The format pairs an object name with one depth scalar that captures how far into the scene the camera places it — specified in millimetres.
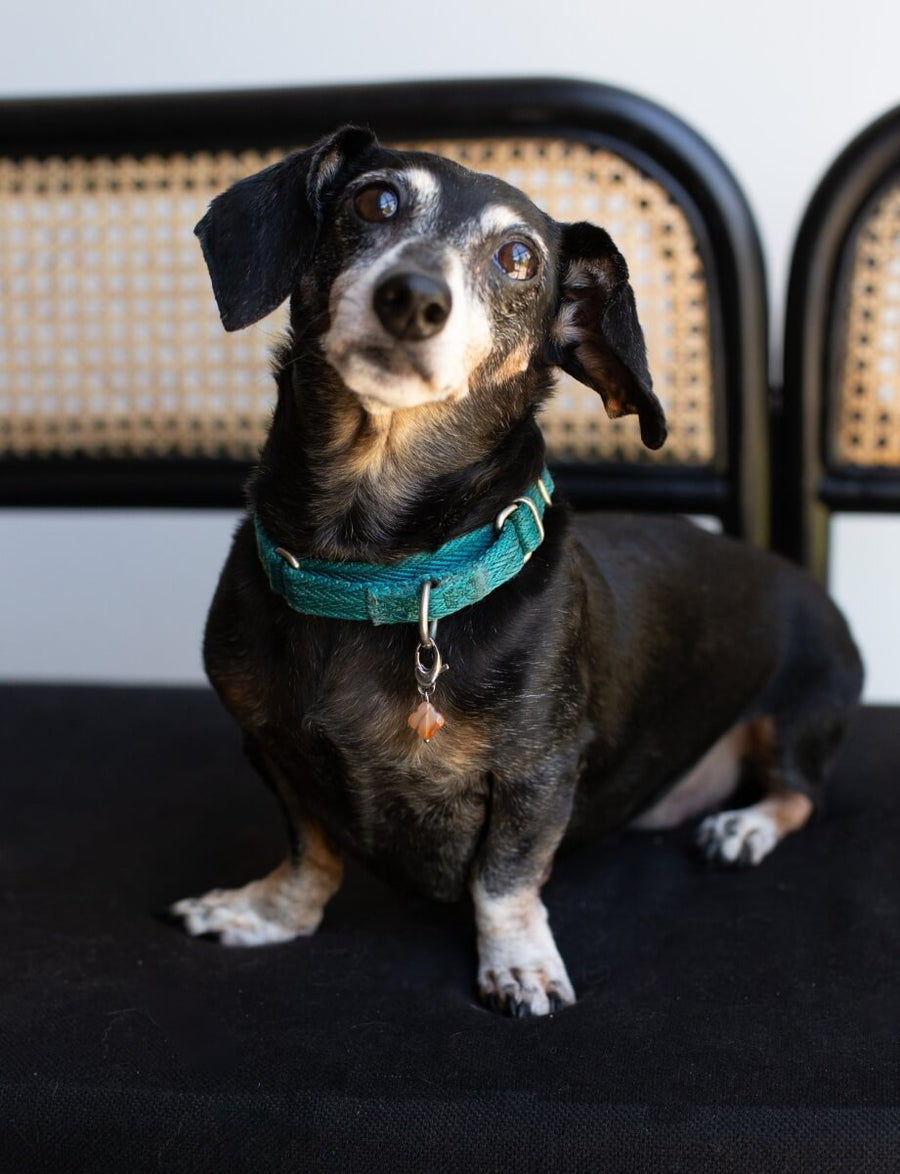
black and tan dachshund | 1171
